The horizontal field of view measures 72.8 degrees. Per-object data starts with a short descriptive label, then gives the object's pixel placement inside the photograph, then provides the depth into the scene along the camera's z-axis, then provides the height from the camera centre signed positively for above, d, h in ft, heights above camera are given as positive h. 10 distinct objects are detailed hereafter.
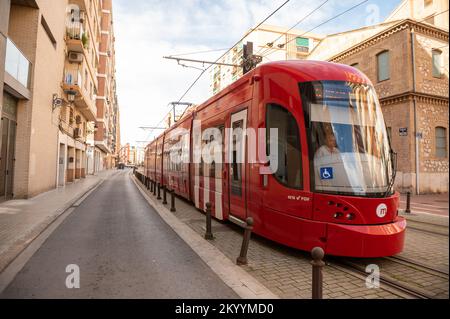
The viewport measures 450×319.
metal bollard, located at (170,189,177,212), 33.43 -3.54
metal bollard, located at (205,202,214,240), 21.25 -3.75
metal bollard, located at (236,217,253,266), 15.78 -3.85
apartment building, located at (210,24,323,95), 169.46 +73.65
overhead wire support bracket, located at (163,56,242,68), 41.91 +15.39
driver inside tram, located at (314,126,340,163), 16.08 +1.26
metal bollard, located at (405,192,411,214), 34.94 -4.05
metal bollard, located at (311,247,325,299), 10.64 -3.55
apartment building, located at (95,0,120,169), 144.25 +47.17
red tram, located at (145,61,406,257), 15.40 +0.50
